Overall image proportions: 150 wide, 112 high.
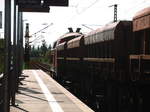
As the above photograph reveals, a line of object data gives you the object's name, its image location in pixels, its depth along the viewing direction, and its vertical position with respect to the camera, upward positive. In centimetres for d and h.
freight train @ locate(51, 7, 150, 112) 1252 -29
